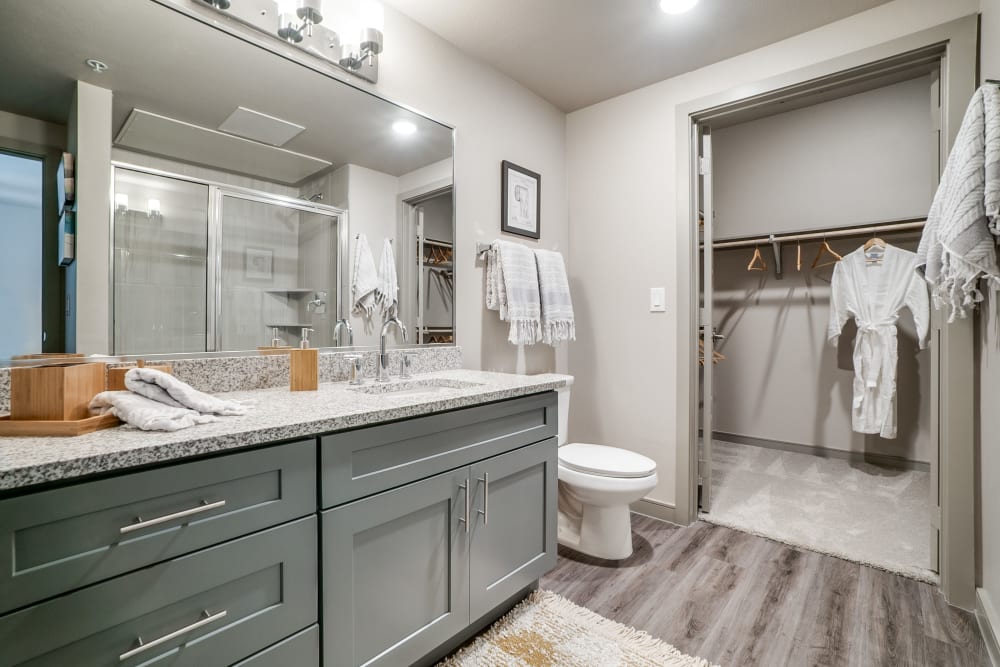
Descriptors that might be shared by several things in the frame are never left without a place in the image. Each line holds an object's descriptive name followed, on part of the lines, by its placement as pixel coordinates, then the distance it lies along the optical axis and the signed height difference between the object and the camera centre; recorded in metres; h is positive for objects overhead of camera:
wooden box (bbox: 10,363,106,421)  0.92 -0.12
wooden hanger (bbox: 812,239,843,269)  3.46 +0.57
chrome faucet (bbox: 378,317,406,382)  1.80 -0.11
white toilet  1.98 -0.68
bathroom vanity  0.76 -0.43
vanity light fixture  1.56 +1.08
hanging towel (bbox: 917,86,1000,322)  1.35 +0.40
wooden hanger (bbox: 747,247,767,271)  3.68 +0.58
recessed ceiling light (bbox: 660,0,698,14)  1.90 +1.36
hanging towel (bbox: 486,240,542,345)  2.30 +0.22
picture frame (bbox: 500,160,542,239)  2.44 +0.73
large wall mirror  1.17 +0.48
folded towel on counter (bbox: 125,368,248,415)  1.01 -0.13
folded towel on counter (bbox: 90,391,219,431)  0.92 -0.17
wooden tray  0.89 -0.19
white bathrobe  3.00 +0.12
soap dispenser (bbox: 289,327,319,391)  1.51 -0.12
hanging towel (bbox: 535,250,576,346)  2.47 +0.19
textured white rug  1.45 -1.02
